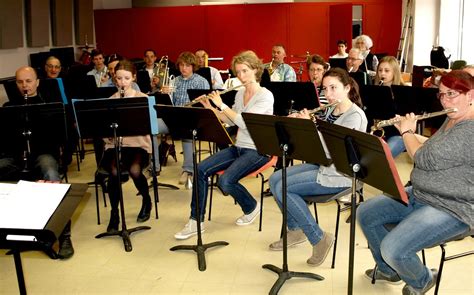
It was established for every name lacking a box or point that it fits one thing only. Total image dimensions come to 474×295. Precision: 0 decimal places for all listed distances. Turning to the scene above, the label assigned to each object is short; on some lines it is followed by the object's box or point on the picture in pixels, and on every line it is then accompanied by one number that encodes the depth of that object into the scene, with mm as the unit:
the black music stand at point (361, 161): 2484
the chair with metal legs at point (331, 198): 3449
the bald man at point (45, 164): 3951
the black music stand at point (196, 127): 3576
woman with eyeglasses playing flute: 2629
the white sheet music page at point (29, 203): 2115
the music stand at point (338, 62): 7317
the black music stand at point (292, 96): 4827
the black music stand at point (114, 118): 3854
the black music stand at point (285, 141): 2965
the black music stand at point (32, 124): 3883
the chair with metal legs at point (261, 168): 4082
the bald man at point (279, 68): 6815
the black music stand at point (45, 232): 2080
